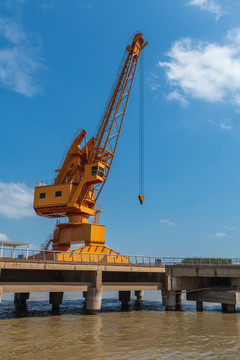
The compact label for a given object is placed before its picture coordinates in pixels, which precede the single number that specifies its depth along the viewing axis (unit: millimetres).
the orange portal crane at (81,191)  42688
